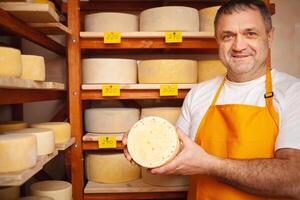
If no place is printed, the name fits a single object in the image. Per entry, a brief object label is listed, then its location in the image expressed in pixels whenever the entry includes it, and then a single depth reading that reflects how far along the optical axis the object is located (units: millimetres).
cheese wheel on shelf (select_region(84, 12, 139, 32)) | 1874
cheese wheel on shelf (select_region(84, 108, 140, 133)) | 1908
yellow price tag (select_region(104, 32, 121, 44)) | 1791
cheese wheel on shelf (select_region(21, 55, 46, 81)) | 1366
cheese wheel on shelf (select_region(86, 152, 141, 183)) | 1906
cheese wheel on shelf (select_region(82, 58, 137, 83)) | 1852
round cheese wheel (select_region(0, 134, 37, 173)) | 1124
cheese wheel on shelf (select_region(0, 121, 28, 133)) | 1617
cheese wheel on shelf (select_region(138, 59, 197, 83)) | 1844
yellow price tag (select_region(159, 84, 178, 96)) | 1812
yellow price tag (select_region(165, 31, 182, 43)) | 1804
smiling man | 1130
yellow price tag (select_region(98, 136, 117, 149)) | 1821
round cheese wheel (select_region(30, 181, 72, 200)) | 1608
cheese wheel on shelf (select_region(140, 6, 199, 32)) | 1820
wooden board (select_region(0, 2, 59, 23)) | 1299
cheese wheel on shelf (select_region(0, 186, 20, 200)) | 1620
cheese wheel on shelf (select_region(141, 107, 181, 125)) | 1908
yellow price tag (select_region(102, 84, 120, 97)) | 1799
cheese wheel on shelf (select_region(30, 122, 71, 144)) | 1649
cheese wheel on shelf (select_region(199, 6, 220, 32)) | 1879
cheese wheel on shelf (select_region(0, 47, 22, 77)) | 1109
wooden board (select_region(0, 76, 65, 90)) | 1019
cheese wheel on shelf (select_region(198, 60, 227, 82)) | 1931
